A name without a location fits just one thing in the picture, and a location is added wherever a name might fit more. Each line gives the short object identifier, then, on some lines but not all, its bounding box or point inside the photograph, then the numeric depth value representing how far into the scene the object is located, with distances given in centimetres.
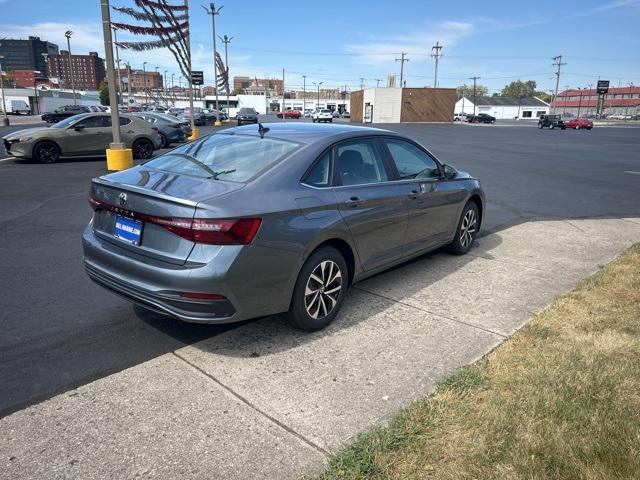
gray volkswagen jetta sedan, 326
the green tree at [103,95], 10538
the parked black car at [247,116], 4742
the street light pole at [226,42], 5825
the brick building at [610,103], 14112
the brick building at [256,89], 16412
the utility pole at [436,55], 9056
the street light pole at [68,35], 6740
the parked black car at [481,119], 8388
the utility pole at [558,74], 11031
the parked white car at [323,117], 6054
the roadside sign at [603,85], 9406
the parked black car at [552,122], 6012
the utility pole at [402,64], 10081
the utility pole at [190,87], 2622
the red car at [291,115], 7809
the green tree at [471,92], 19255
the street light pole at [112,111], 1134
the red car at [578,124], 5896
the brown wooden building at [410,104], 6925
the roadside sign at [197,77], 4117
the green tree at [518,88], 18938
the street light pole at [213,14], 4122
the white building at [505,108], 13488
